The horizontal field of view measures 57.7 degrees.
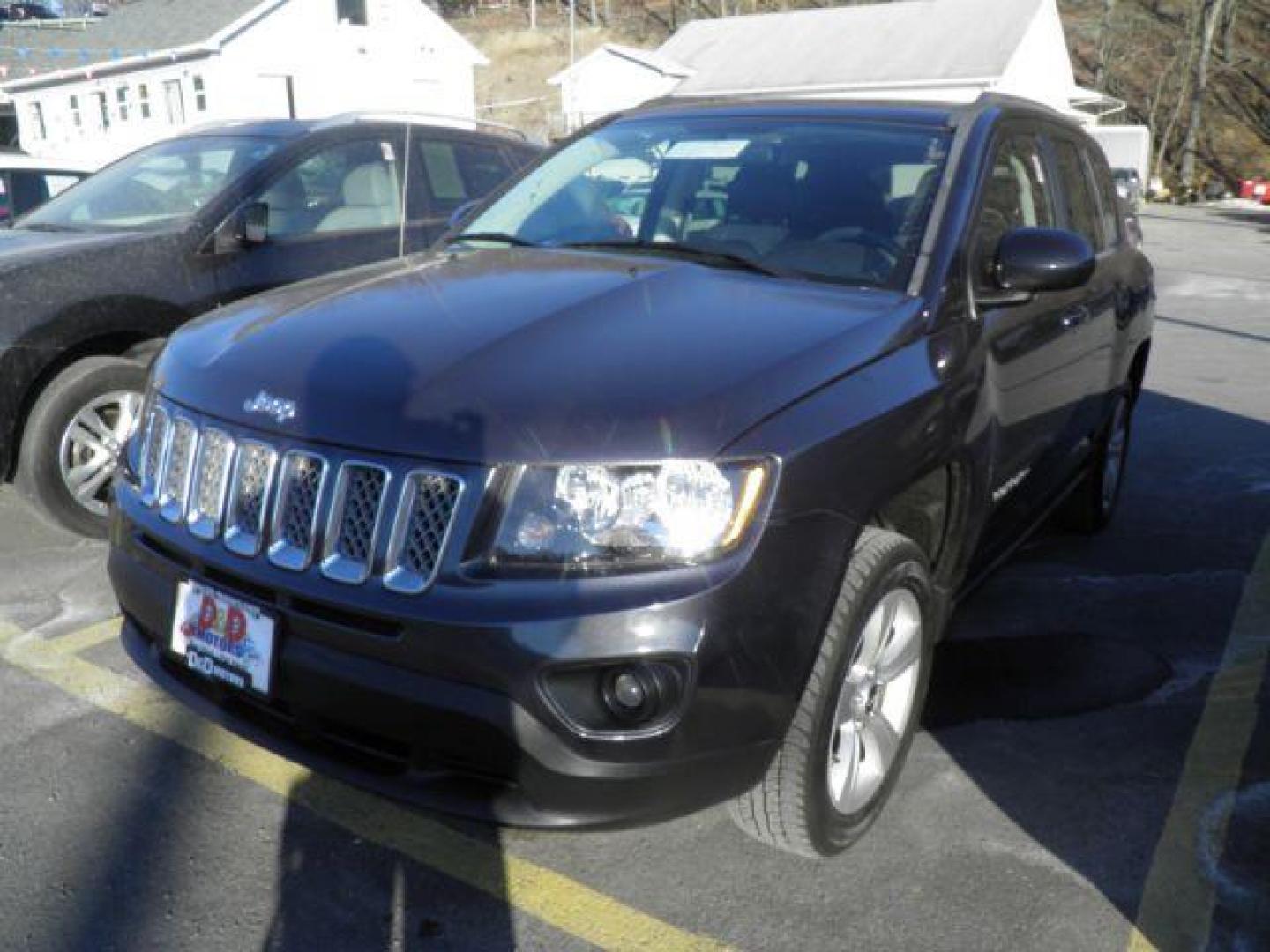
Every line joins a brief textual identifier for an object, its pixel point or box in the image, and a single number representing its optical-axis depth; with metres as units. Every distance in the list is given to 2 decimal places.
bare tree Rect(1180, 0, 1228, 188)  41.25
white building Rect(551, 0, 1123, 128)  35.94
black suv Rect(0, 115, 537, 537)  4.63
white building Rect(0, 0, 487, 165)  31.55
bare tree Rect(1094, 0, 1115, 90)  48.03
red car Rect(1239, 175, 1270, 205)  34.76
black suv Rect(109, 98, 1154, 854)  2.20
